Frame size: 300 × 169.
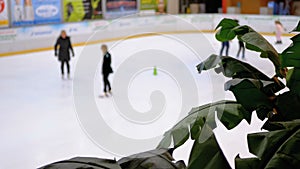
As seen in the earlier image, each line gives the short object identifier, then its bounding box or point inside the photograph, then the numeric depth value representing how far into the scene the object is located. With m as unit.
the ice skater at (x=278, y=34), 13.88
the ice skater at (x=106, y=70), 8.20
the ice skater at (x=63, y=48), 10.01
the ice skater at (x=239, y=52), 12.15
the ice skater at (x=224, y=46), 12.37
